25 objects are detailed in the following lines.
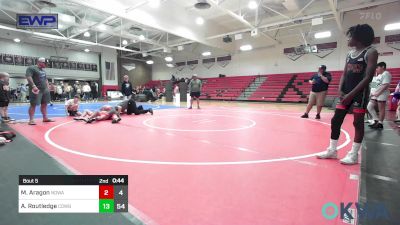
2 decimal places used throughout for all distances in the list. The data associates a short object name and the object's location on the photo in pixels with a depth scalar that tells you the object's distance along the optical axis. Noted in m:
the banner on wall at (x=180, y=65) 25.73
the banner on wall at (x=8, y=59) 16.98
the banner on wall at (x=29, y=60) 18.19
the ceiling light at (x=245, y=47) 19.11
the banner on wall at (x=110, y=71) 23.25
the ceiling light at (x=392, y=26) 13.44
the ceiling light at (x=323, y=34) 15.53
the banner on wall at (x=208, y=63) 23.25
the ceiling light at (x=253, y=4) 10.32
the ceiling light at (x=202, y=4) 9.50
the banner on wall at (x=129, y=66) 25.48
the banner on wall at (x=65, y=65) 20.25
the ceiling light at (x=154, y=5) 12.32
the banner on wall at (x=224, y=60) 21.99
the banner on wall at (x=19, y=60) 17.62
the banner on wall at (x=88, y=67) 21.82
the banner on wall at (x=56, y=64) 19.70
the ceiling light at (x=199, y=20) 14.68
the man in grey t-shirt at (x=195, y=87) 10.04
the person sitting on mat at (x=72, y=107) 7.22
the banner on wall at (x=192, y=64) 24.58
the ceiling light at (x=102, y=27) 14.18
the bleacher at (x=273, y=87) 14.81
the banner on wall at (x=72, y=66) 20.80
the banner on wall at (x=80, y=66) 21.28
